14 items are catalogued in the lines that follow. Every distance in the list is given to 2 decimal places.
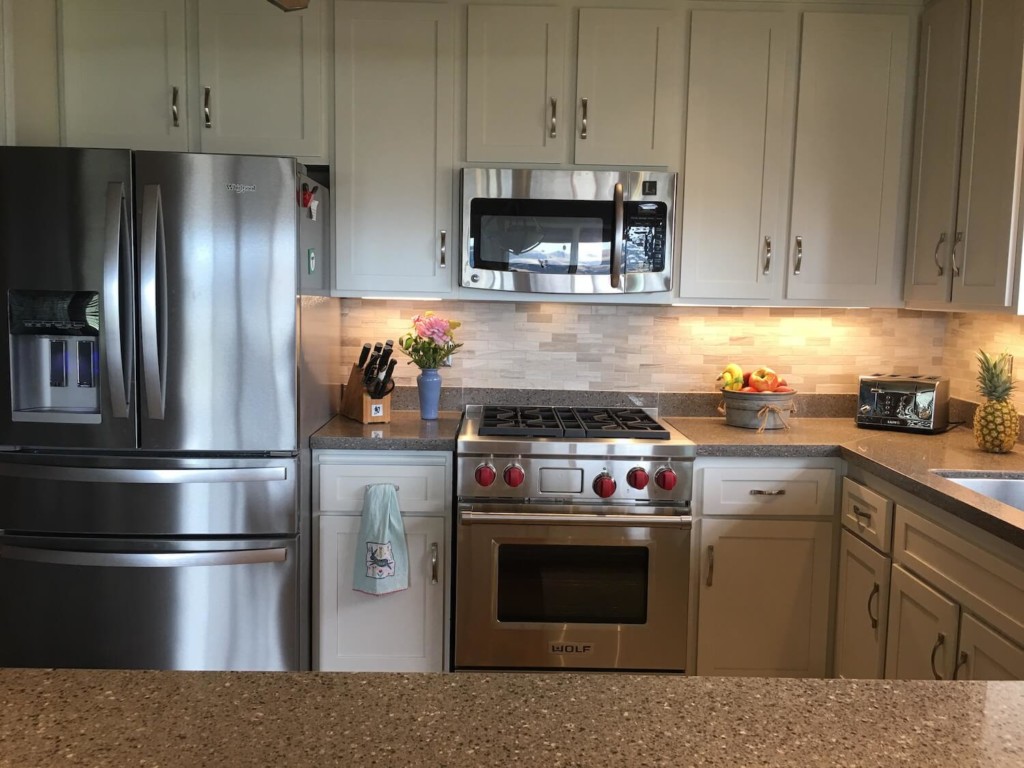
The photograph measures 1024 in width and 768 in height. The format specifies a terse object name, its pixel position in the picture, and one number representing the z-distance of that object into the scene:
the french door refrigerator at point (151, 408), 2.65
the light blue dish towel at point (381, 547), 2.85
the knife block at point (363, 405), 3.18
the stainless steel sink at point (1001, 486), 2.51
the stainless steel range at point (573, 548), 2.87
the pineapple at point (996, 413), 2.73
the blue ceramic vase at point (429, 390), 3.24
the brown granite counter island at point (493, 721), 0.90
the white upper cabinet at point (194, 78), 3.05
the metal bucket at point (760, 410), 3.21
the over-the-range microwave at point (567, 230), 3.12
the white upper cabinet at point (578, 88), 3.09
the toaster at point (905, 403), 3.16
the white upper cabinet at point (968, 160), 2.58
